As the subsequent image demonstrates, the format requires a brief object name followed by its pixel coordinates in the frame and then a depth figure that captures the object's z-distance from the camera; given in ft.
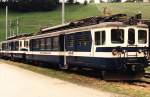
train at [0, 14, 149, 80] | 37.45
